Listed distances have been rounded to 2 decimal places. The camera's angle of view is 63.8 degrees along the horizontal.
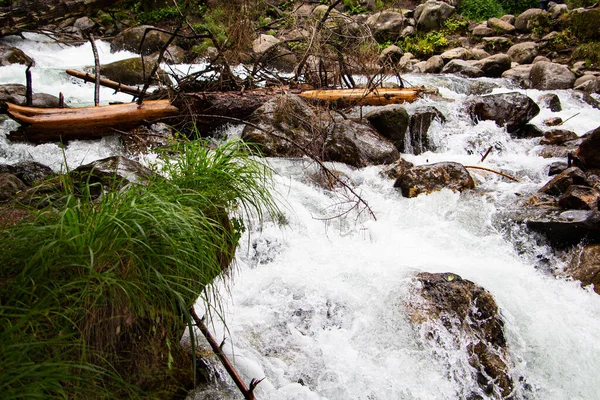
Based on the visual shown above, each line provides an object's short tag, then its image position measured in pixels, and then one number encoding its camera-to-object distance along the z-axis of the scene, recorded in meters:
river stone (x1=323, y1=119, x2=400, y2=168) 6.24
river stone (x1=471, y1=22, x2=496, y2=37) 15.30
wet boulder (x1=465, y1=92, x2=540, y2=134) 8.21
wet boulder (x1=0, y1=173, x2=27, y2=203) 4.18
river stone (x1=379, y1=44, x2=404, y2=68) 14.13
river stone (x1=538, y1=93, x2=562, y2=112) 9.63
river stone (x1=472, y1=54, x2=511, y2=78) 12.48
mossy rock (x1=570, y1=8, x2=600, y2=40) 13.19
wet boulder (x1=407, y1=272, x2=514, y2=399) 3.01
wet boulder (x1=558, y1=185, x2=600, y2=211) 4.89
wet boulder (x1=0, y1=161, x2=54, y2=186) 5.03
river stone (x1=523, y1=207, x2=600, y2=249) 4.47
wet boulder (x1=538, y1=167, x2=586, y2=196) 5.43
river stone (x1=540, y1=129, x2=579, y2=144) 7.82
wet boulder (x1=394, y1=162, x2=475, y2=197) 5.64
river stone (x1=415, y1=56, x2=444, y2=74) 13.29
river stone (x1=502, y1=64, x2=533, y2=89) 11.48
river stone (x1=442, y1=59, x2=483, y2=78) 12.38
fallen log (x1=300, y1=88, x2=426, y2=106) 6.82
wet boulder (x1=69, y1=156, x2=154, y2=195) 3.44
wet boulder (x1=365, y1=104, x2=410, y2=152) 6.88
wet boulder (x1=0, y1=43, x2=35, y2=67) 10.17
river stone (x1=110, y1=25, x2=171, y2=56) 14.41
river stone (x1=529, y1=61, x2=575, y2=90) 11.22
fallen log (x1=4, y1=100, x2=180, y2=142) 5.66
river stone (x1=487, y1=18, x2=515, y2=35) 15.27
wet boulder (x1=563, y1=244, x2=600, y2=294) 4.06
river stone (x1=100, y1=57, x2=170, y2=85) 10.41
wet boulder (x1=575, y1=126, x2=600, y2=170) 6.07
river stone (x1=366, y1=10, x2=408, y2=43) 15.96
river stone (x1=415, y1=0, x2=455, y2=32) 16.34
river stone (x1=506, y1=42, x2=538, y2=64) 13.30
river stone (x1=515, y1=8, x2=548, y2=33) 14.87
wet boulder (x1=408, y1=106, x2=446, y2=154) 7.45
